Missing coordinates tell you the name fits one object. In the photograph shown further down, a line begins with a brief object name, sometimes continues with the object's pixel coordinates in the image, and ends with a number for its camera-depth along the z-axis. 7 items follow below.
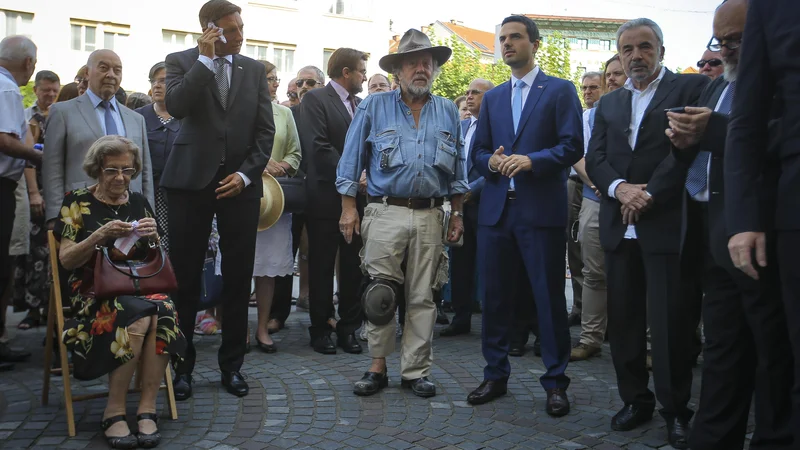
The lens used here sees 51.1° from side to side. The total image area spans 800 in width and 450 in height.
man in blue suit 5.29
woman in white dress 7.16
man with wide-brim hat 5.63
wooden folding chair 4.70
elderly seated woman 4.60
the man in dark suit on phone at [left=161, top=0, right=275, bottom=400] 5.39
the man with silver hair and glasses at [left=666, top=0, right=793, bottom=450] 3.28
